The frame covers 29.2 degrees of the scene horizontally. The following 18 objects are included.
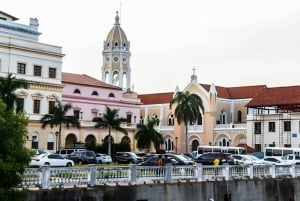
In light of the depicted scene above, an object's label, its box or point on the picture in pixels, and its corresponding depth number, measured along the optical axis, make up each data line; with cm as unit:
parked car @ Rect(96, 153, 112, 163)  5250
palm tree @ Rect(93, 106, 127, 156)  6469
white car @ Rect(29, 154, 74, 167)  4104
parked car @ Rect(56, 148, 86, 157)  5253
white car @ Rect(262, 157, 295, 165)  4879
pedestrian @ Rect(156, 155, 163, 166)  3326
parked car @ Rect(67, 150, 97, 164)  4922
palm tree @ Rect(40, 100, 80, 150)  6075
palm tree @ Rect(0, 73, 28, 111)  4928
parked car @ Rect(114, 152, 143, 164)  5317
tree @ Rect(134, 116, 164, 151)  6988
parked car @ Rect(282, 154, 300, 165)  5312
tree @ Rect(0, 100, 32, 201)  1778
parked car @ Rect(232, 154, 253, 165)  4434
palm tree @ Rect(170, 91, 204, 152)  7656
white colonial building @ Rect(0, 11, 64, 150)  6081
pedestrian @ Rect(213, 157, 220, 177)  3086
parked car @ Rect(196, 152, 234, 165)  4288
